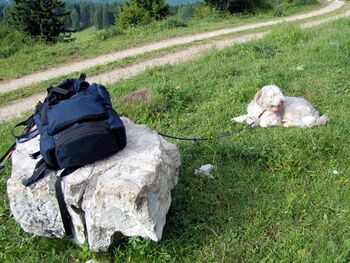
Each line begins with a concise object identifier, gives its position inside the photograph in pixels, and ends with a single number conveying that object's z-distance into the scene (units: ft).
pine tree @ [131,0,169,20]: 83.15
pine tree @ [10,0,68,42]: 84.48
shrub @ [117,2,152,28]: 81.61
